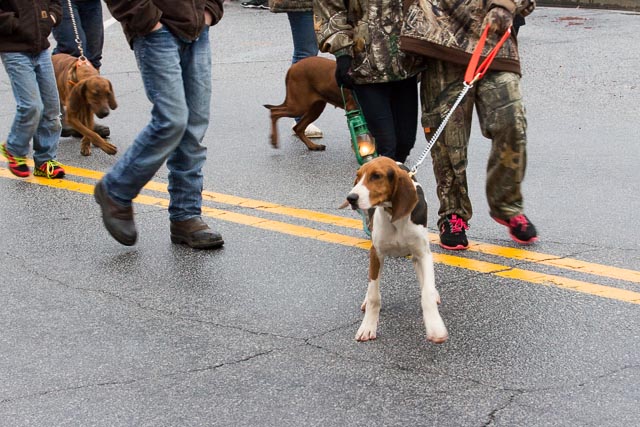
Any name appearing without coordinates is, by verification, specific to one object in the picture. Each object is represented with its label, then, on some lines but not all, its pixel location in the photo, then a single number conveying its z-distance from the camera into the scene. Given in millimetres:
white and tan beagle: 4234
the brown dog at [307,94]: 7945
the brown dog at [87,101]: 7957
